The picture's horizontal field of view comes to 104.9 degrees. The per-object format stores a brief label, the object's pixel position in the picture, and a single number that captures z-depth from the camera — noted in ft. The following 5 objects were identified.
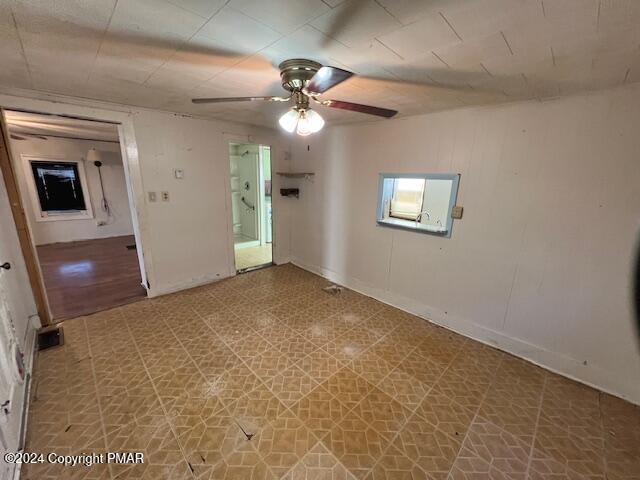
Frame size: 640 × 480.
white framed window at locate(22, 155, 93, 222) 15.89
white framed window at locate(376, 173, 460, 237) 8.23
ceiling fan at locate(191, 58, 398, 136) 4.42
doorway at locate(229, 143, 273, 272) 16.94
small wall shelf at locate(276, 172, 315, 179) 12.31
